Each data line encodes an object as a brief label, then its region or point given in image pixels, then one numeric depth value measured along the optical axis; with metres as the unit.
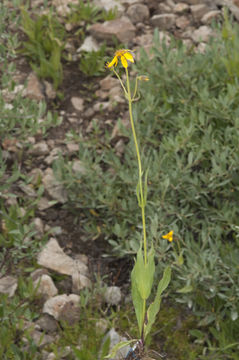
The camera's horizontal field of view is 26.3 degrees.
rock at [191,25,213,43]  4.09
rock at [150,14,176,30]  4.34
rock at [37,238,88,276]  2.80
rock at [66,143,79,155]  3.47
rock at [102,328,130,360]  2.32
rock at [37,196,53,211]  3.19
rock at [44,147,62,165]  3.45
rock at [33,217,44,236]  3.01
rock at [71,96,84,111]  3.84
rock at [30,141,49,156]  3.49
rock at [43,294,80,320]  2.54
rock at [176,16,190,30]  4.34
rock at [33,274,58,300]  2.65
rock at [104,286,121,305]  2.66
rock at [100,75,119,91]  3.92
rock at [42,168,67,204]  3.20
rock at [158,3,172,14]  4.45
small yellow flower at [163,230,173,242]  2.51
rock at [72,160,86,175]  3.15
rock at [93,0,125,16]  4.45
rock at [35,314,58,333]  2.53
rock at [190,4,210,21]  4.36
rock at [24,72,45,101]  3.78
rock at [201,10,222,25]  4.27
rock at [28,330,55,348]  2.41
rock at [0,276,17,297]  2.62
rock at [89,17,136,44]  4.17
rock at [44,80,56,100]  3.85
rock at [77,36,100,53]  4.14
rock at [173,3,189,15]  4.45
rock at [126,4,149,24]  4.41
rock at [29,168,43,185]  3.28
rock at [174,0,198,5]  4.49
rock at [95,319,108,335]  2.44
